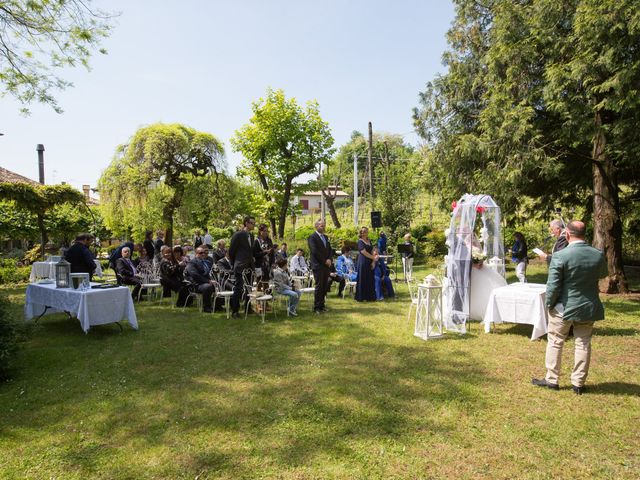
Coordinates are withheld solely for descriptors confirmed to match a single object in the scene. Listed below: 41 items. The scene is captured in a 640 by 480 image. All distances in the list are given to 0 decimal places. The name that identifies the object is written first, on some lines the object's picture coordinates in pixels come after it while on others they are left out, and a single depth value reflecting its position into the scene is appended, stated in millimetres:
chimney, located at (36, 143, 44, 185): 24897
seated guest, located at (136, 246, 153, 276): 10393
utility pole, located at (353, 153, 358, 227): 23969
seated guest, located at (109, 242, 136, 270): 10836
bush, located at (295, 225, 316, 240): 25228
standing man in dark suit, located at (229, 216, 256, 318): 8039
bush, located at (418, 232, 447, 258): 19766
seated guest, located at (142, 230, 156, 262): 12242
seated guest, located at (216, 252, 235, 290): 8758
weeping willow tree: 18703
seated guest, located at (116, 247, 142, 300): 9976
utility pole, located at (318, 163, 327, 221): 26709
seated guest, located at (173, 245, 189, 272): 9970
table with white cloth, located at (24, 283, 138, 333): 6598
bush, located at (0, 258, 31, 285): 14172
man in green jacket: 4211
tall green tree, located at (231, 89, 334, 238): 20484
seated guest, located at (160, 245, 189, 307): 9453
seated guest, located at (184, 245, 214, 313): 8789
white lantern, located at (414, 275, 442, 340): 6570
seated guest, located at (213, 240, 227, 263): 9391
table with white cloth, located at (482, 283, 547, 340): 6273
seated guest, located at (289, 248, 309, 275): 11398
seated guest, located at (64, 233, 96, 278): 7887
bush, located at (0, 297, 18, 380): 4980
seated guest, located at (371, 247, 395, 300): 10133
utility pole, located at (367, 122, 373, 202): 22962
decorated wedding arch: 7129
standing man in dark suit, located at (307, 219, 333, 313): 8328
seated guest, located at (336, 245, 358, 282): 10819
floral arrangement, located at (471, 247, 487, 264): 7301
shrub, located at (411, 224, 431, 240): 21625
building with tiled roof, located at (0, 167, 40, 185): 24025
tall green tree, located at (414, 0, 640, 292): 8336
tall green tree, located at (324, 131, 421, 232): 20453
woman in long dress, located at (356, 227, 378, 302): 9359
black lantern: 7086
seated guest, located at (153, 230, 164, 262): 12088
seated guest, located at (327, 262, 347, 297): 10547
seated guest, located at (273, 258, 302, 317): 8258
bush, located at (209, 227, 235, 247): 27244
